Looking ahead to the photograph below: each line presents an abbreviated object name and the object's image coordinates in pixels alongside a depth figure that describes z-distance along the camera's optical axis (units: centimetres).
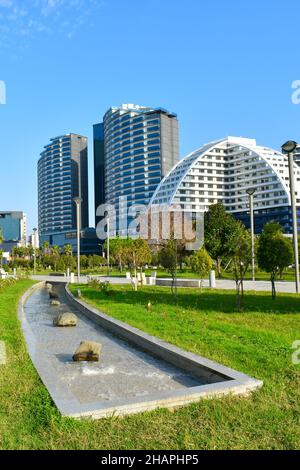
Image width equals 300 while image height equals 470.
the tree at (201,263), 2395
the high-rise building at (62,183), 17662
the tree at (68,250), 8381
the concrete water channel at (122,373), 541
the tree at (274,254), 1738
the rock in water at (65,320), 1346
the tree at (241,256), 1531
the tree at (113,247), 6193
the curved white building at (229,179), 11762
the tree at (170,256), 2117
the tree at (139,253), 2927
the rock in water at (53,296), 2389
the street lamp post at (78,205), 3037
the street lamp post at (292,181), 1896
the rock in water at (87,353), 858
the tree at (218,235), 4231
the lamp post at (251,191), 3001
